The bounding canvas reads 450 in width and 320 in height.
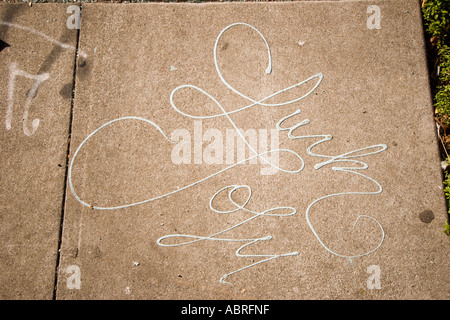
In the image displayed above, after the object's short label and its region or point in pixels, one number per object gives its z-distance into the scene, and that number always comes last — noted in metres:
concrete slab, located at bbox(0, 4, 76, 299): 2.43
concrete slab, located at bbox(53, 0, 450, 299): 2.38
